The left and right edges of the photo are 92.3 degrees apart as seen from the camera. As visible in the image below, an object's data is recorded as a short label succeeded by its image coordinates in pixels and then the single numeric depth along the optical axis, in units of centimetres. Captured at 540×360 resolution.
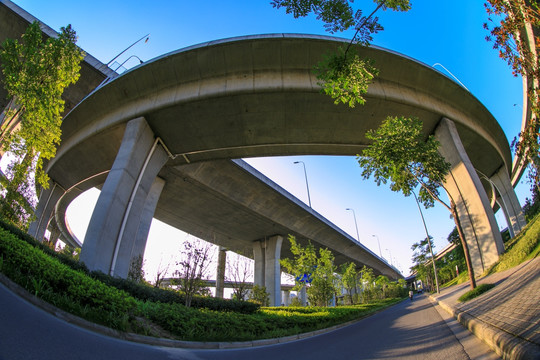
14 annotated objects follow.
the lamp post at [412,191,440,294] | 2999
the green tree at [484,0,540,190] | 438
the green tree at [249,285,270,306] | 2559
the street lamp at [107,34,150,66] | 1599
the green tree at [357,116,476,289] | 1245
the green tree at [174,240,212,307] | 1115
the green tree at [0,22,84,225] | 866
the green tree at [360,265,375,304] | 3919
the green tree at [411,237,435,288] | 5812
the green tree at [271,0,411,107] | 362
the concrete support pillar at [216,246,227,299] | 3770
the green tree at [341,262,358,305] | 2917
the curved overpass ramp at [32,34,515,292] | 1258
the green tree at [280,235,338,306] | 2078
